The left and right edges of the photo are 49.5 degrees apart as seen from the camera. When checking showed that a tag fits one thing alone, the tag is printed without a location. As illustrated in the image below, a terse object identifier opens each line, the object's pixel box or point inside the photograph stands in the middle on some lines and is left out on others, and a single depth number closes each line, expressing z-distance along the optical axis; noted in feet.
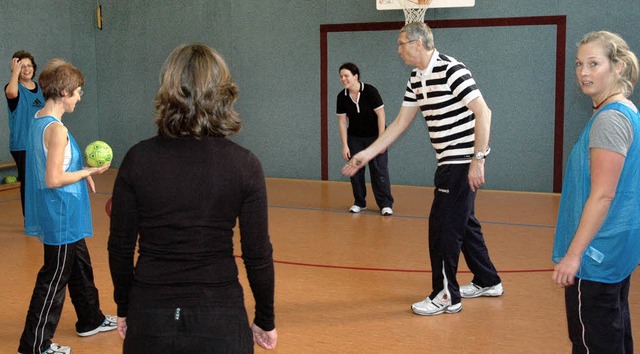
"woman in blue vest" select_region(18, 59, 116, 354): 10.21
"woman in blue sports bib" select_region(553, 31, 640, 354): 6.83
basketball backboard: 25.70
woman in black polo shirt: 21.97
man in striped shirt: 11.97
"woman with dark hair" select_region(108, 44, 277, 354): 5.61
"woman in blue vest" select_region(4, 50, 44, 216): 19.61
